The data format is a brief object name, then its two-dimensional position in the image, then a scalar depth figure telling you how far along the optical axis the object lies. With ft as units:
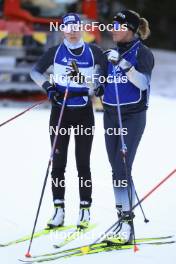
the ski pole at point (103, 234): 34.78
